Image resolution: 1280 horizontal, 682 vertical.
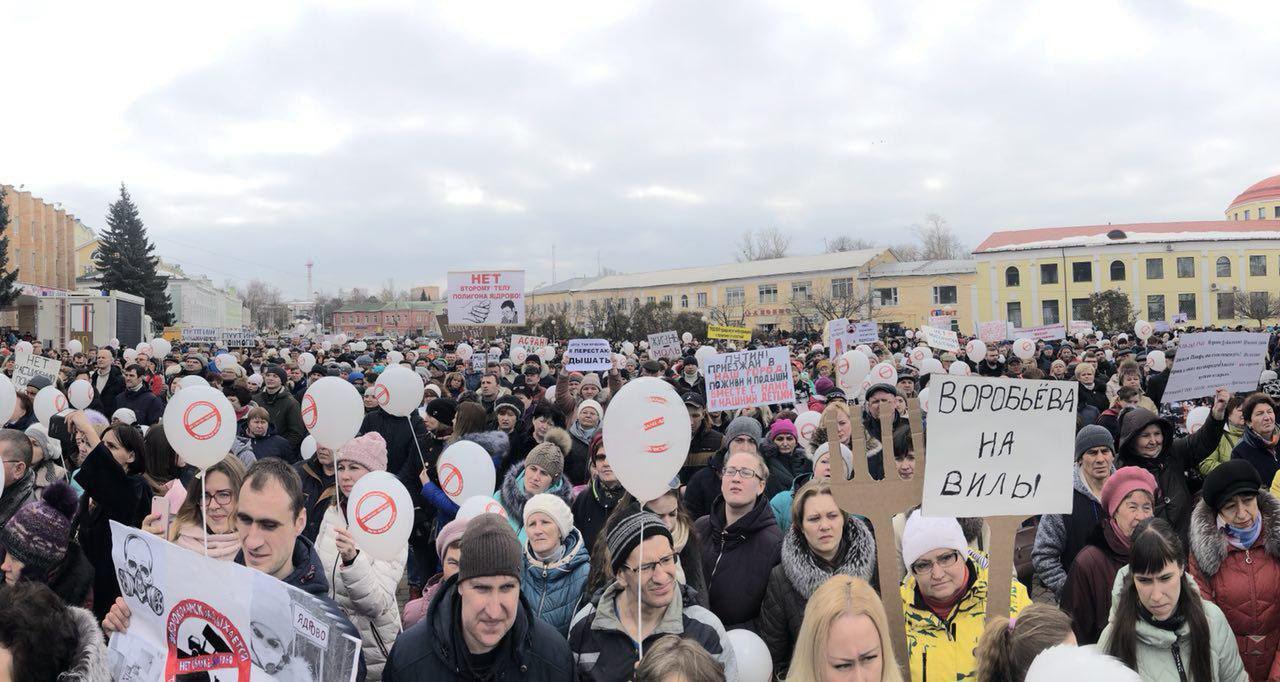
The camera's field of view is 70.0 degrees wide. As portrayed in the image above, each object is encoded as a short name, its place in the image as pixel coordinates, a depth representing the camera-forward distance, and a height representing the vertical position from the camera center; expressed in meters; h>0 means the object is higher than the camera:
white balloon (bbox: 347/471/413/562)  4.07 -0.68
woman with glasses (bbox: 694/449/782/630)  4.35 -0.93
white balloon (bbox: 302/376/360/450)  5.60 -0.28
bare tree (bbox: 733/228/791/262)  97.44 +10.96
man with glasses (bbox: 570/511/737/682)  3.29 -0.95
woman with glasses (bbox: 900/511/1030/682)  3.45 -0.98
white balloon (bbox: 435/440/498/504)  5.27 -0.64
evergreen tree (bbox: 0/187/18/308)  42.97 +4.53
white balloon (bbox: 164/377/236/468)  4.47 -0.28
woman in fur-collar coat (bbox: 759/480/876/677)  4.02 -0.92
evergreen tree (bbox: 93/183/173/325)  63.66 +7.90
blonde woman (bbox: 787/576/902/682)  2.84 -0.90
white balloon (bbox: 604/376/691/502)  4.07 -0.36
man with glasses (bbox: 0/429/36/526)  5.15 -0.55
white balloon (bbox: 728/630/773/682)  3.58 -1.20
